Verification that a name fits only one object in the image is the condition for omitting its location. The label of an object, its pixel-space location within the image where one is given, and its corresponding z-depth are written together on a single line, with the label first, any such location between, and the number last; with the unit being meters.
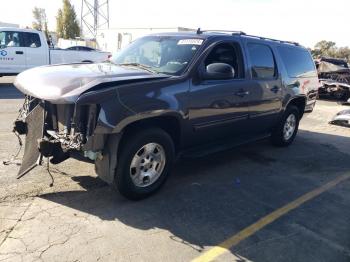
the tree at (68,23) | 62.57
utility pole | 69.19
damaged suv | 3.92
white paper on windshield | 5.18
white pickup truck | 14.34
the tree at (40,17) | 74.81
